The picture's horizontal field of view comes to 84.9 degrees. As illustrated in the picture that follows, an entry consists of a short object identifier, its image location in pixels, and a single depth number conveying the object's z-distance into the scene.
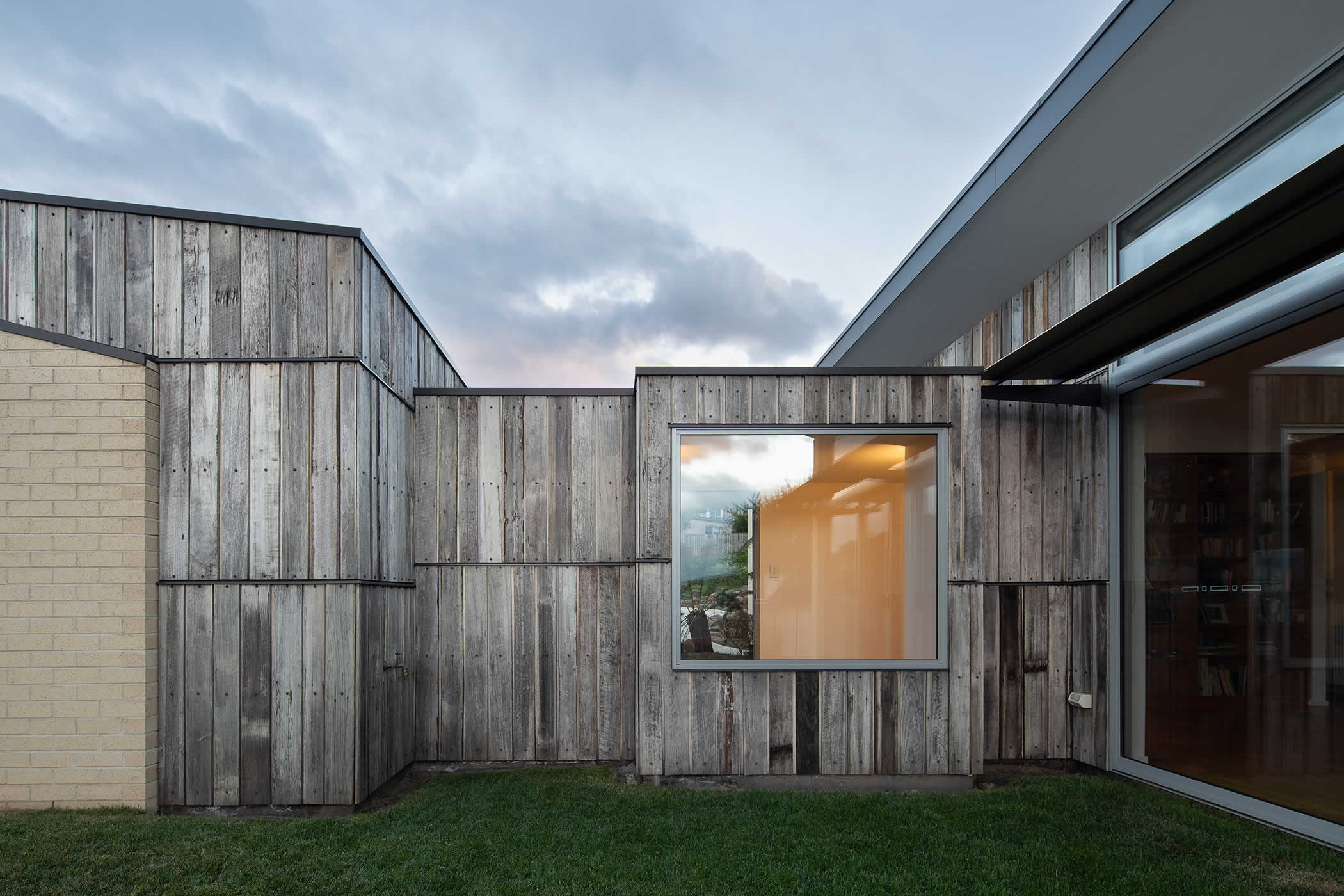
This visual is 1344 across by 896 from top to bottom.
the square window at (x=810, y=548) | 4.53
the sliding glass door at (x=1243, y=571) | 3.38
